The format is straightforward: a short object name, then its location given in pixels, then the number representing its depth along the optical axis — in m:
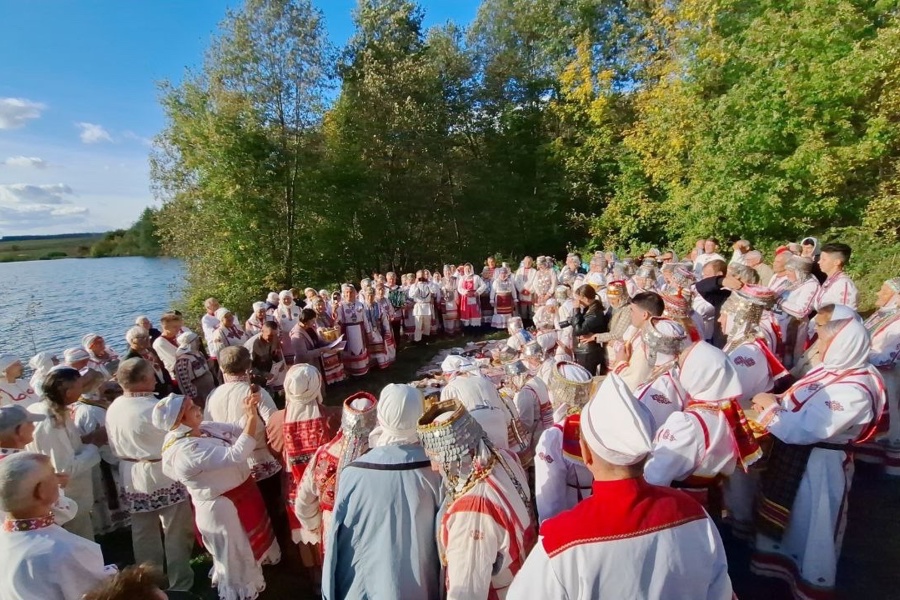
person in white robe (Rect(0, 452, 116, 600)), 1.87
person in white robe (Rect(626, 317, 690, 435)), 2.88
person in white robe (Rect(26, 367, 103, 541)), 3.35
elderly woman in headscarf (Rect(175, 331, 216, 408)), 5.96
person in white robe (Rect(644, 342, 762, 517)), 2.39
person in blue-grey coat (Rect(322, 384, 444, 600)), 2.22
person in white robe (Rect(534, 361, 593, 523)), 2.52
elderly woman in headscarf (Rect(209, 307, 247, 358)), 6.84
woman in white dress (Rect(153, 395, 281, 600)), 2.90
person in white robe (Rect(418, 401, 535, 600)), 2.01
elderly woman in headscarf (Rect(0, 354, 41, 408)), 4.38
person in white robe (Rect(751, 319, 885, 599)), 2.76
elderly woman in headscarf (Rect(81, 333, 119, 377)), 5.60
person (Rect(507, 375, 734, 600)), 1.51
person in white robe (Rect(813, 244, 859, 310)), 5.03
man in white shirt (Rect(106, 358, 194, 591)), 3.26
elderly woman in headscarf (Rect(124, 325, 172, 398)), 5.52
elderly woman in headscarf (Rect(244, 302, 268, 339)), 7.73
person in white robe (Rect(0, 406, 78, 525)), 2.67
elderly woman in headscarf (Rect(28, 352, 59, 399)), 4.68
